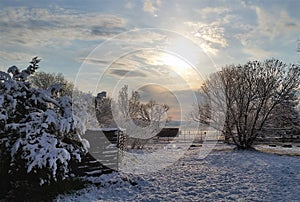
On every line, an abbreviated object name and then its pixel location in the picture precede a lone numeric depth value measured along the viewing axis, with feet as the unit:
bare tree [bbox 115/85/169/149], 67.51
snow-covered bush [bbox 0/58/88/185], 21.61
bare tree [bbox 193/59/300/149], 59.93
